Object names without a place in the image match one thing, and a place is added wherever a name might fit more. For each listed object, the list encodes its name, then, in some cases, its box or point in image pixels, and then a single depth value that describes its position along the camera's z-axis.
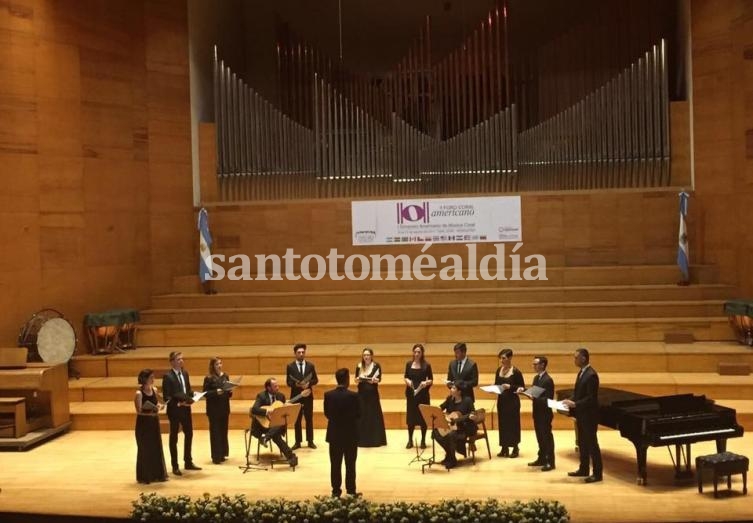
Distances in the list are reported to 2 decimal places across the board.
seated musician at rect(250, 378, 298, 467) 9.07
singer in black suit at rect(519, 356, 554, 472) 8.77
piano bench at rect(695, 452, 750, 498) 7.68
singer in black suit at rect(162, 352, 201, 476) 9.10
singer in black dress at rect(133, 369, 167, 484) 8.76
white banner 13.56
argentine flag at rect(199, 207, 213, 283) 13.67
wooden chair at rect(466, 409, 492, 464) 9.06
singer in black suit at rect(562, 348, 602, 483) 8.35
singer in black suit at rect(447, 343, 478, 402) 9.41
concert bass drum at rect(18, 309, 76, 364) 11.34
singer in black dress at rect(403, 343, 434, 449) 9.72
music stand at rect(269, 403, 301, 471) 8.90
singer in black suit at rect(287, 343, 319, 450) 9.83
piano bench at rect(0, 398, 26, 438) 10.16
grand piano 7.98
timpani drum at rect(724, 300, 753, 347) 11.41
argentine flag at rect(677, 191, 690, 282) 12.62
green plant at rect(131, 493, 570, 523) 7.01
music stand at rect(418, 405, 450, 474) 8.75
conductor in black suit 8.05
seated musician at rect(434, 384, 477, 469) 8.94
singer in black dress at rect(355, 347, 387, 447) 9.78
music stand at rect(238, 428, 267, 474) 9.05
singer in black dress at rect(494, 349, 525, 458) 9.20
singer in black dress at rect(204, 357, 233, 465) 9.34
